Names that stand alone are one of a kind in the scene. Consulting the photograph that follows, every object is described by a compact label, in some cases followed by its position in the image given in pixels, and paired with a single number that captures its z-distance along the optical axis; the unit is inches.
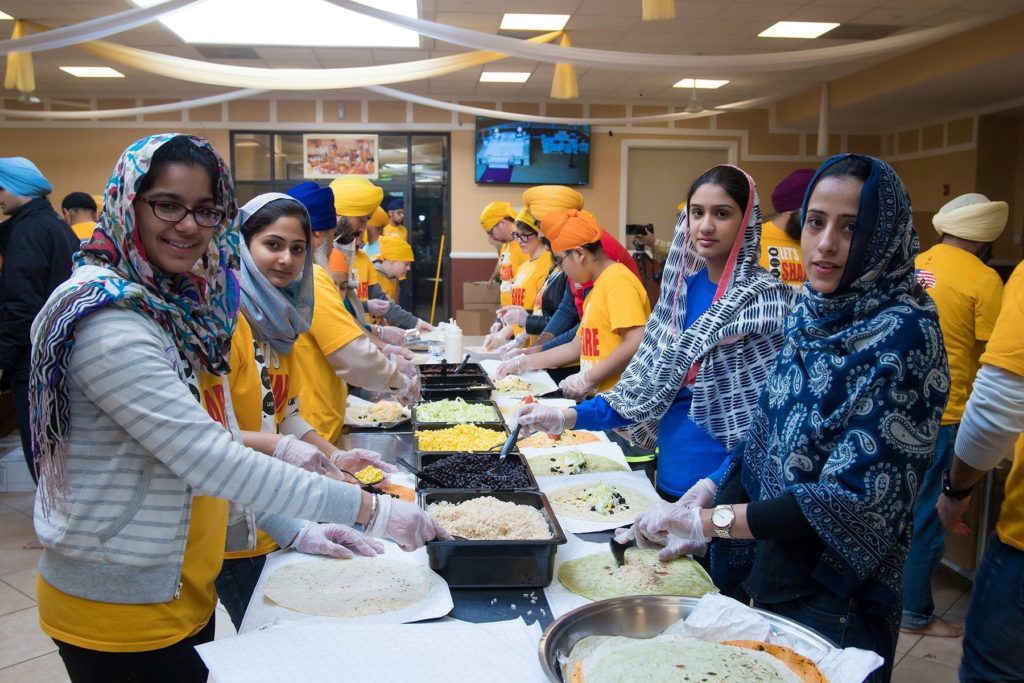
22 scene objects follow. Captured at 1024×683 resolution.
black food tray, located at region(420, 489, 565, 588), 51.8
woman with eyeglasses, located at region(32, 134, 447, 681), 41.6
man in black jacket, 121.1
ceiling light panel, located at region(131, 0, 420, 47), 215.0
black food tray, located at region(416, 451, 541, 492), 70.2
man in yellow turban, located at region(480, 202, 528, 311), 207.5
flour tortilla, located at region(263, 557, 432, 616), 50.4
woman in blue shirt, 63.6
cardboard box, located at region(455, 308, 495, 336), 239.1
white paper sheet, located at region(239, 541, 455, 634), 48.9
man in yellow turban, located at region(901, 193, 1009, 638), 107.0
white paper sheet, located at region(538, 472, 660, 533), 72.1
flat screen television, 349.1
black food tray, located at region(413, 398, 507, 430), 90.5
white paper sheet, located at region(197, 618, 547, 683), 42.3
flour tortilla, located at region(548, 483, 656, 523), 65.8
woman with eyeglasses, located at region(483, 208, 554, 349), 167.2
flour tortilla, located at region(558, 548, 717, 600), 53.1
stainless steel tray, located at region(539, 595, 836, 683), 43.2
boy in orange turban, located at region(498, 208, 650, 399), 100.6
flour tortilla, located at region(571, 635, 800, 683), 40.5
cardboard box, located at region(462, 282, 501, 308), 245.1
